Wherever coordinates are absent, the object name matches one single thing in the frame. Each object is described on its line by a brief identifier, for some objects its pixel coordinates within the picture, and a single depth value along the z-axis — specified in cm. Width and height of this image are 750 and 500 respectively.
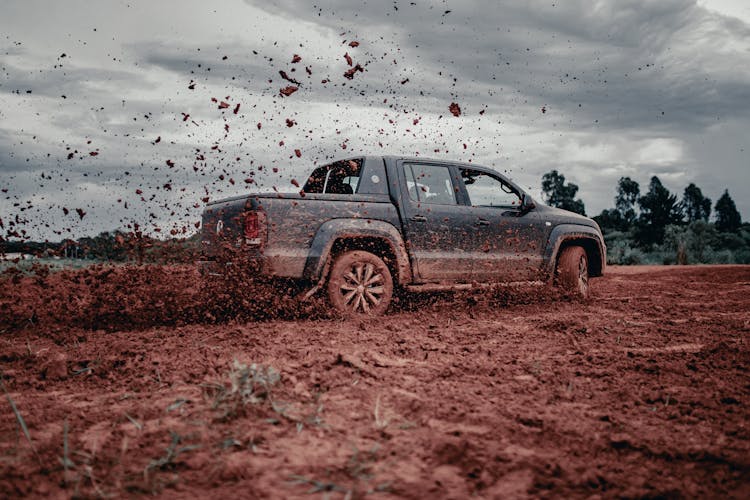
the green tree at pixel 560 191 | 3388
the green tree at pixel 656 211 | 3544
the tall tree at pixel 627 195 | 4003
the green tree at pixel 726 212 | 4444
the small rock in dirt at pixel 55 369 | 415
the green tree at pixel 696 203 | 4492
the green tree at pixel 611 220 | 3772
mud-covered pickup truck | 601
